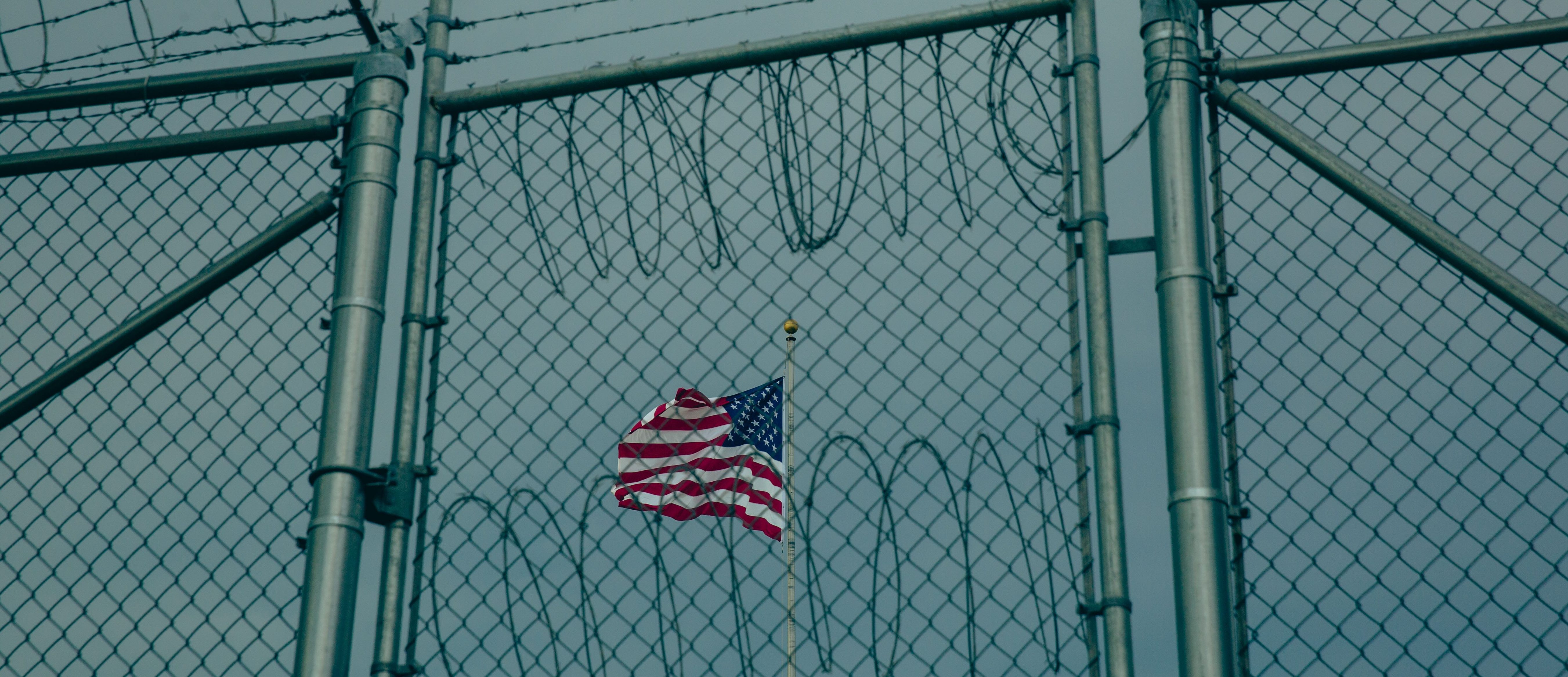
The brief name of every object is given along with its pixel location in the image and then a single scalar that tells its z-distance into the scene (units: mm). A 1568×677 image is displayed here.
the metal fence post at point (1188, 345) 2918
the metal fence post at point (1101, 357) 2996
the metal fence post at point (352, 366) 3352
